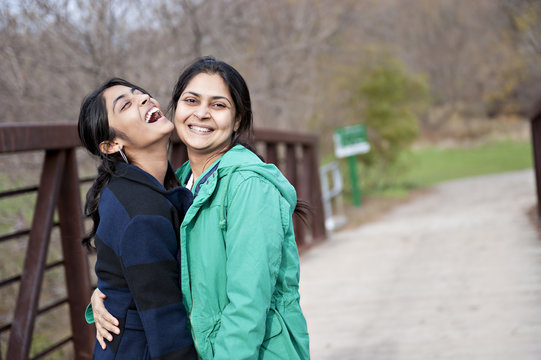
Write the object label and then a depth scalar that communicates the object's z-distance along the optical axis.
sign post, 13.28
